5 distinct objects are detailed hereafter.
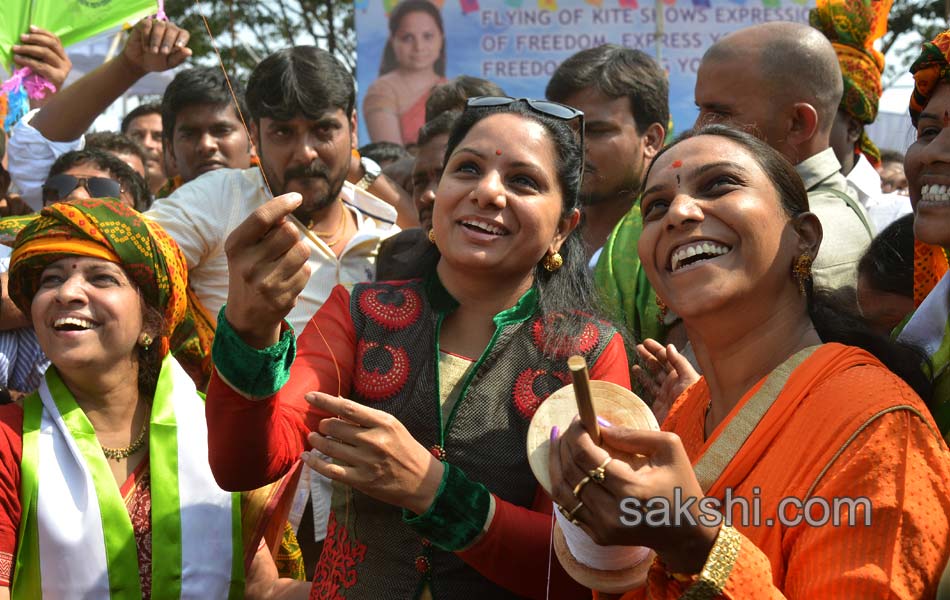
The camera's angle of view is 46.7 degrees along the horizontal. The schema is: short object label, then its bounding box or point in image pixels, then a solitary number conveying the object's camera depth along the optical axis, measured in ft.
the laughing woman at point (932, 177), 7.93
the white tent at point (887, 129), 27.86
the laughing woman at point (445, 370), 7.02
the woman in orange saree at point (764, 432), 5.71
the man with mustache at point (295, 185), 12.77
